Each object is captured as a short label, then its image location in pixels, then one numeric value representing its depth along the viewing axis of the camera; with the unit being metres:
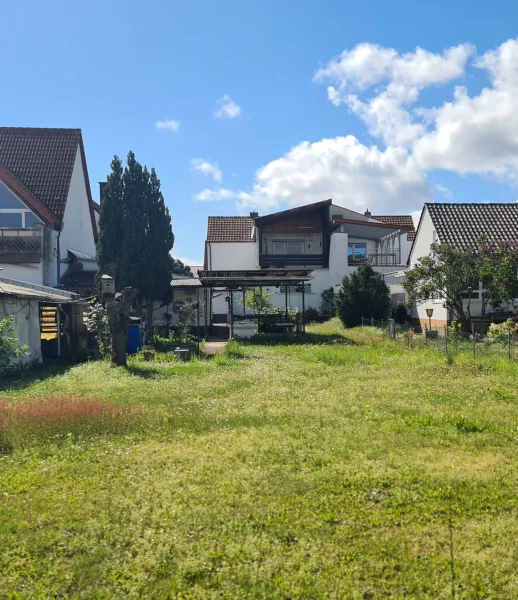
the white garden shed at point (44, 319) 15.34
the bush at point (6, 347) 11.99
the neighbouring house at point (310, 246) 36.75
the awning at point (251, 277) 24.05
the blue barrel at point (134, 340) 19.36
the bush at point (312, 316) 34.38
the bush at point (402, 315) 30.14
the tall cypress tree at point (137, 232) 26.23
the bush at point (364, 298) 28.08
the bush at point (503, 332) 17.47
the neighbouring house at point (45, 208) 25.80
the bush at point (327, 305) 34.75
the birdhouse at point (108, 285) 15.73
